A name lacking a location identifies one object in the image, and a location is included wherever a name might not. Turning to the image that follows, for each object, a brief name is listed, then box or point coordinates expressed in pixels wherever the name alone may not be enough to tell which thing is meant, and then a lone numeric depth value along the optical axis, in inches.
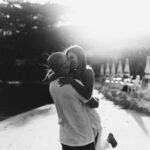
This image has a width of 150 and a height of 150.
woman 83.6
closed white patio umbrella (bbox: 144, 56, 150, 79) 473.5
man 84.1
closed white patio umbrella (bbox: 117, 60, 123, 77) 692.0
